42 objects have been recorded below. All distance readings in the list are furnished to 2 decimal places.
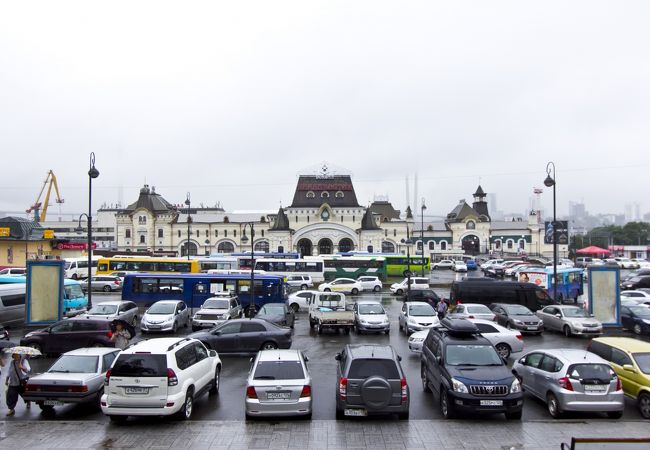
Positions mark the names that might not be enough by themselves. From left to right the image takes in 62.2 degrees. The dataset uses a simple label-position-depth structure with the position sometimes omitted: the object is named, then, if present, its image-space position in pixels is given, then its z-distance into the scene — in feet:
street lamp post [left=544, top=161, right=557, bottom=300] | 95.23
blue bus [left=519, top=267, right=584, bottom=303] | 122.93
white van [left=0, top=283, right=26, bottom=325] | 82.64
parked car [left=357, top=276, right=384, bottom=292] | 151.23
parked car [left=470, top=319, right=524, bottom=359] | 61.05
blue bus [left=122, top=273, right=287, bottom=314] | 102.83
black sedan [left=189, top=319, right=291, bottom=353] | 59.31
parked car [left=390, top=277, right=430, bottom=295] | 139.22
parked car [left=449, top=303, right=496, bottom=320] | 77.20
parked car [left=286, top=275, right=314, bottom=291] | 153.28
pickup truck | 77.41
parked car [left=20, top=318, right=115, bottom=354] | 60.75
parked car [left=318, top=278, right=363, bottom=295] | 139.31
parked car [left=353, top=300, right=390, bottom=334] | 77.61
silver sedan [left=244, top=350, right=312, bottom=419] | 36.86
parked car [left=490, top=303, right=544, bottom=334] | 78.18
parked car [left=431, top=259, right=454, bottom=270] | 241.14
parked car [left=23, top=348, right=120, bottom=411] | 39.32
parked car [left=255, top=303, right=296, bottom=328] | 77.30
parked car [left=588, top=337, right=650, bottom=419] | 40.65
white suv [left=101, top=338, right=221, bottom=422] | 35.68
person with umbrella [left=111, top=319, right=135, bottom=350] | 56.65
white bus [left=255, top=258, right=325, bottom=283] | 169.07
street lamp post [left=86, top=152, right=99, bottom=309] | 80.80
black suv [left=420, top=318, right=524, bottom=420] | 37.17
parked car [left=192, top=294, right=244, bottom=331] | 78.25
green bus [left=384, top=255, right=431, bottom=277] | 195.00
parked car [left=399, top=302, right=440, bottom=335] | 75.33
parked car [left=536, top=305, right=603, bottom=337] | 76.48
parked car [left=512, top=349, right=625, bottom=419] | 38.11
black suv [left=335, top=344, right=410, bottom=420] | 36.60
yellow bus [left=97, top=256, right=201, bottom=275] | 148.15
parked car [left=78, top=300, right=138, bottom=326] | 78.67
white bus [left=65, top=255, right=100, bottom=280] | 159.22
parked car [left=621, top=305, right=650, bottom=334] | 80.59
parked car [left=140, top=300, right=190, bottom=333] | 77.36
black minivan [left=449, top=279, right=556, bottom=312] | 98.68
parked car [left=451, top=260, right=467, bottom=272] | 217.97
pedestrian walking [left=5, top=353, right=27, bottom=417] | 40.29
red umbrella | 260.01
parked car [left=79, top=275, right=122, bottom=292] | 141.49
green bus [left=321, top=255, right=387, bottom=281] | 178.09
